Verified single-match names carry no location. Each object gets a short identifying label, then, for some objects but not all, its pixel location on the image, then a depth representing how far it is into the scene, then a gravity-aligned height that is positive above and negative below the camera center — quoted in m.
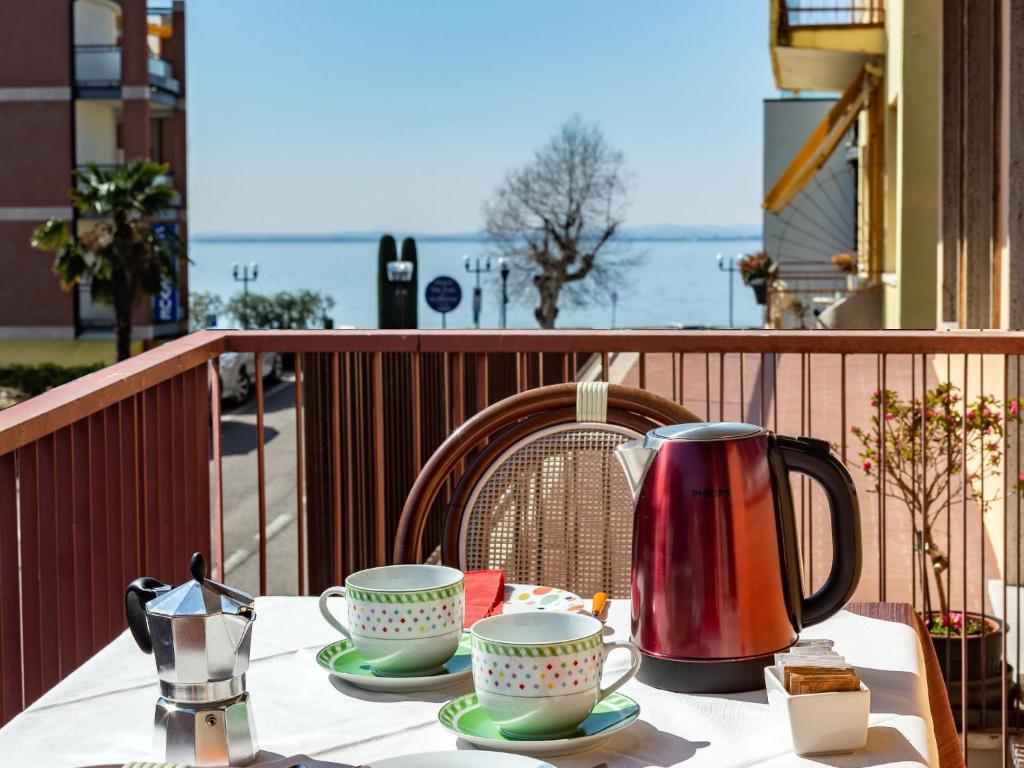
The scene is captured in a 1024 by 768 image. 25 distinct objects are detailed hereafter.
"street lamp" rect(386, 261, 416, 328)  23.91 +1.11
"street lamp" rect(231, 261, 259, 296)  46.14 +2.36
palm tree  30.34 +2.30
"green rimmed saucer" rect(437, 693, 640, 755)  1.29 -0.39
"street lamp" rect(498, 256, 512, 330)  38.31 +1.91
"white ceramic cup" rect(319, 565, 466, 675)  1.50 -0.32
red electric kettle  1.48 -0.24
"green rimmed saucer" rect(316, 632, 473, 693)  1.49 -0.38
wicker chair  2.20 -0.26
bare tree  51.97 +4.12
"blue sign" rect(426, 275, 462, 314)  33.19 +1.09
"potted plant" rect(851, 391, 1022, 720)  4.44 -0.50
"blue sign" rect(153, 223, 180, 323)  35.47 +0.94
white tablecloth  1.31 -0.40
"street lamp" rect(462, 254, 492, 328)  40.72 +1.44
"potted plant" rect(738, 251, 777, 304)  17.86 +0.88
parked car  28.23 -0.81
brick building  35.28 +5.26
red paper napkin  1.74 -0.34
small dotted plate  1.77 -0.35
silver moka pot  1.25 -0.31
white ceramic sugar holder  1.29 -0.37
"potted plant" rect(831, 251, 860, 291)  17.54 +0.97
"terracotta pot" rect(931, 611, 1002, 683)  4.47 -1.07
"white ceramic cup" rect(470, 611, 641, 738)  1.29 -0.33
